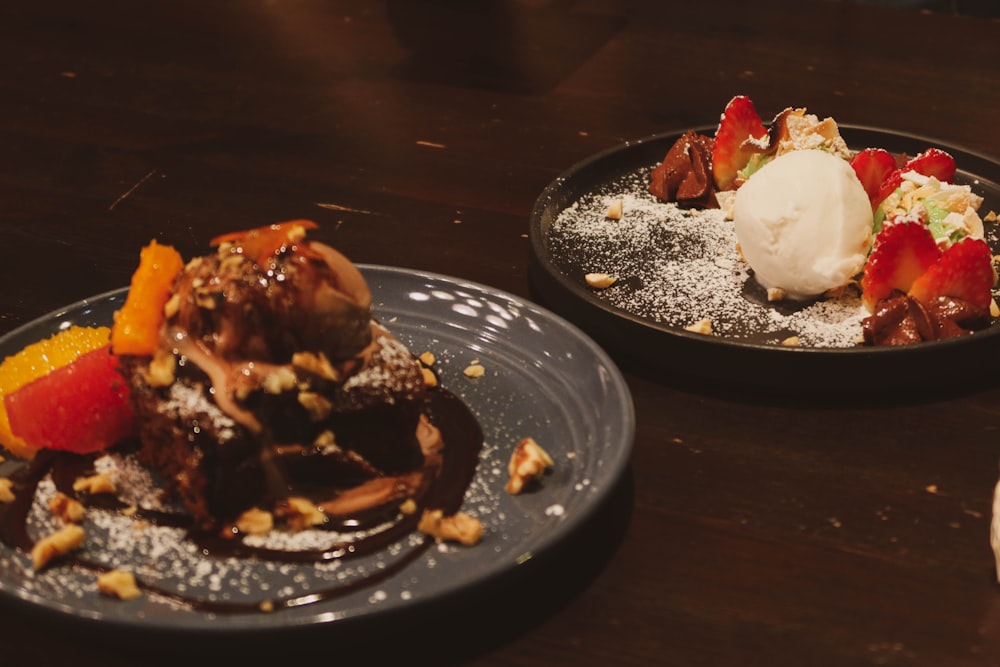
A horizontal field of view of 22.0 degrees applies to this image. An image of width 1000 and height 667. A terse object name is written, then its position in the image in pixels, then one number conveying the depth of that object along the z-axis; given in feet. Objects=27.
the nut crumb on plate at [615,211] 2.95
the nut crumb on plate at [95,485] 2.40
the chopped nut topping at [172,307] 2.37
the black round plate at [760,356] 2.54
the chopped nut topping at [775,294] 2.75
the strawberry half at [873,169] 2.90
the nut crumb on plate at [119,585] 2.25
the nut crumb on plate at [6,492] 2.38
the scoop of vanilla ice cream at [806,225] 2.74
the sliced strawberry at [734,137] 3.01
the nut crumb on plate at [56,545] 2.29
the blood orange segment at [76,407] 2.43
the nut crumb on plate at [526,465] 2.37
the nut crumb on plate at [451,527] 2.30
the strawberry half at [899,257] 2.68
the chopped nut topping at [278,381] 2.34
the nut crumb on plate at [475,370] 2.55
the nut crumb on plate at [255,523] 2.34
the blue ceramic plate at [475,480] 2.23
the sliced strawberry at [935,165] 2.93
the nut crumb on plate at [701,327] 2.66
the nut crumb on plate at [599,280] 2.77
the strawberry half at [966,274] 2.64
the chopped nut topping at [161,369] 2.35
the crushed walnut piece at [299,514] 2.35
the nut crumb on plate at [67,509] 2.35
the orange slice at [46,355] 2.50
